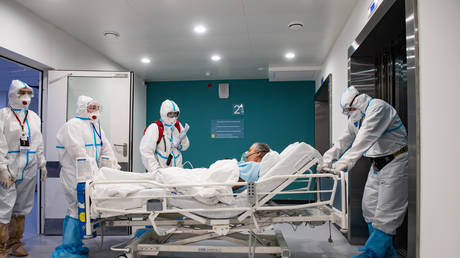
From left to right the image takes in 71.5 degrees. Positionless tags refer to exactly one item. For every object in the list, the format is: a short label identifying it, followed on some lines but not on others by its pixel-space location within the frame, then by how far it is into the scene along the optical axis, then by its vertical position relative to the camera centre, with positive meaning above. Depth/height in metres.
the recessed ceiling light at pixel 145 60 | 5.39 +1.33
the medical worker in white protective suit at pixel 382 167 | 2.55 -0.23
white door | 3.90 +0.29
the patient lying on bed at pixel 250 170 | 2.55 -0.26
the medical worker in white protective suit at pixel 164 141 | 3.41 -0.04
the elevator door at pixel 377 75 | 3.08 +0.66
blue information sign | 6.89 +0.18
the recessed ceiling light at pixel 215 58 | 5.27 +1.34
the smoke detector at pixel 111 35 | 4.21 +1.37
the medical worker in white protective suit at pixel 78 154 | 2.94 -0.17
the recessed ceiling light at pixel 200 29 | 4.00 +1.39
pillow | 2.51 -0.19
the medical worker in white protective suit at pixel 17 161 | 2.94 -0.24
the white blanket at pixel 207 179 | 2.25 -0.31
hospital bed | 2.24 -0.52
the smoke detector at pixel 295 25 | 3.92 +1.40
